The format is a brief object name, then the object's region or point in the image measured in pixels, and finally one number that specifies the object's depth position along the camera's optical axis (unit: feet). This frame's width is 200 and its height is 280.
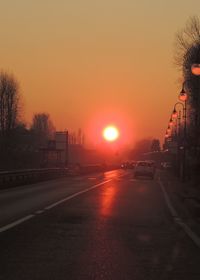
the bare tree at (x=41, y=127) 613.02
